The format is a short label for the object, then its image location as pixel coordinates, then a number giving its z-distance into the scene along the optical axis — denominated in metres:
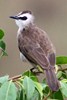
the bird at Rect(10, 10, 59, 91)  5.26
